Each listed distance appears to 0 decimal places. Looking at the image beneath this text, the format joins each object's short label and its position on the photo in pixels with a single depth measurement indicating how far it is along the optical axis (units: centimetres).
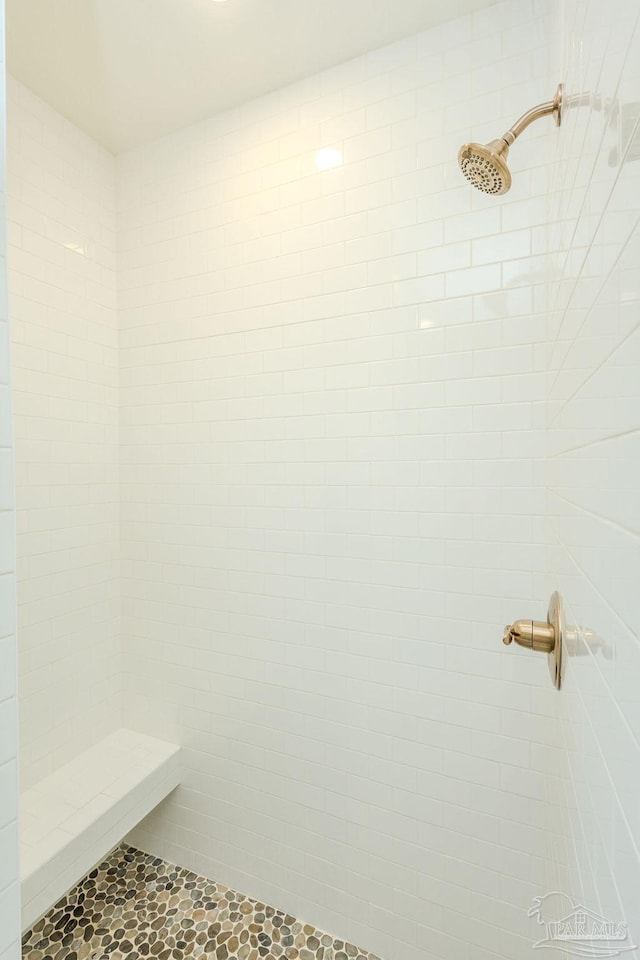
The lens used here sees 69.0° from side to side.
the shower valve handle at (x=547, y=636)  76
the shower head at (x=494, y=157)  90
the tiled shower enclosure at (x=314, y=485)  128
